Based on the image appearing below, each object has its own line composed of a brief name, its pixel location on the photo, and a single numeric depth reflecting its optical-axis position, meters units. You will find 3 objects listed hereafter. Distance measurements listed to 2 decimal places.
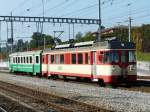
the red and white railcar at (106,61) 27.56
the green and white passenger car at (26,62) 46.41
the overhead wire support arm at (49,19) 59.69
